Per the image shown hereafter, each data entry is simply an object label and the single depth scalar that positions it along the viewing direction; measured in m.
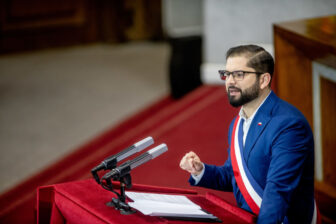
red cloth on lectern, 8.66
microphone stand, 8.70
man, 8.63
